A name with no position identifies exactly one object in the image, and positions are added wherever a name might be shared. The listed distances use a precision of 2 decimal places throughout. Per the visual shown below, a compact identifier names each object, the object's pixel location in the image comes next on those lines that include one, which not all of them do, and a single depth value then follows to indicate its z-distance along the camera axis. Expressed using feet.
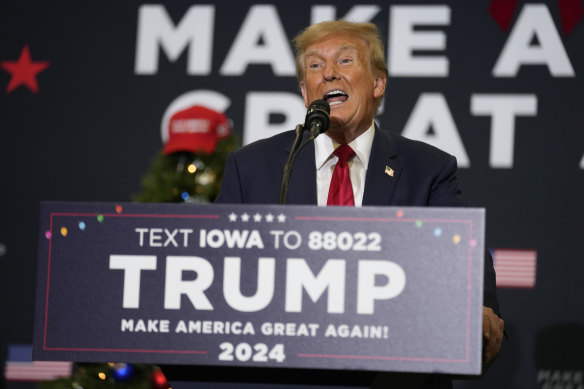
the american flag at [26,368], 56.63
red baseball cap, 49.52
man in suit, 33.60
